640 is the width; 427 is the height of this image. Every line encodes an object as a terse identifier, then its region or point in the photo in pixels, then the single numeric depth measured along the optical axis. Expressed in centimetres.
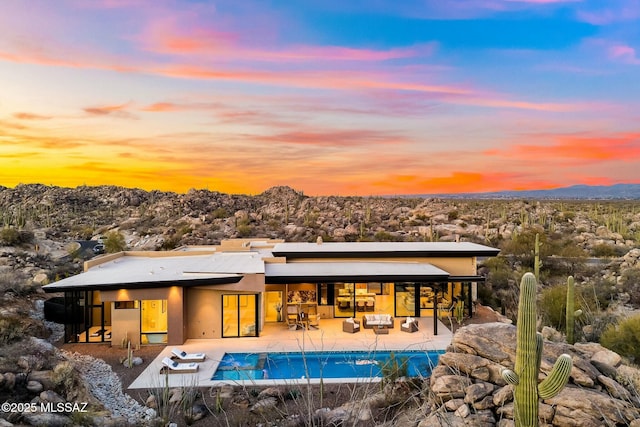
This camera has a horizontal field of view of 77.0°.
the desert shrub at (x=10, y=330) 1207
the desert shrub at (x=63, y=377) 977
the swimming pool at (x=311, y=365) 1152
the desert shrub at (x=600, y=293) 1874
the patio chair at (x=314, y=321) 1617
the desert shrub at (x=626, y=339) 1143
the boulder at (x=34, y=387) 920
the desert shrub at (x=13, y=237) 2978
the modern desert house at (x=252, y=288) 1420
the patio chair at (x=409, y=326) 1556
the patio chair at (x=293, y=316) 1648
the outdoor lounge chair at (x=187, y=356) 1228
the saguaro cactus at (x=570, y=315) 1280
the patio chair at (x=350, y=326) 1534
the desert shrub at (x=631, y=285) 2030
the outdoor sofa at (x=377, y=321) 1562
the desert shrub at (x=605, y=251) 3212
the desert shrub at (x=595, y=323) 1367
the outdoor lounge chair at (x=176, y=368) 1161
